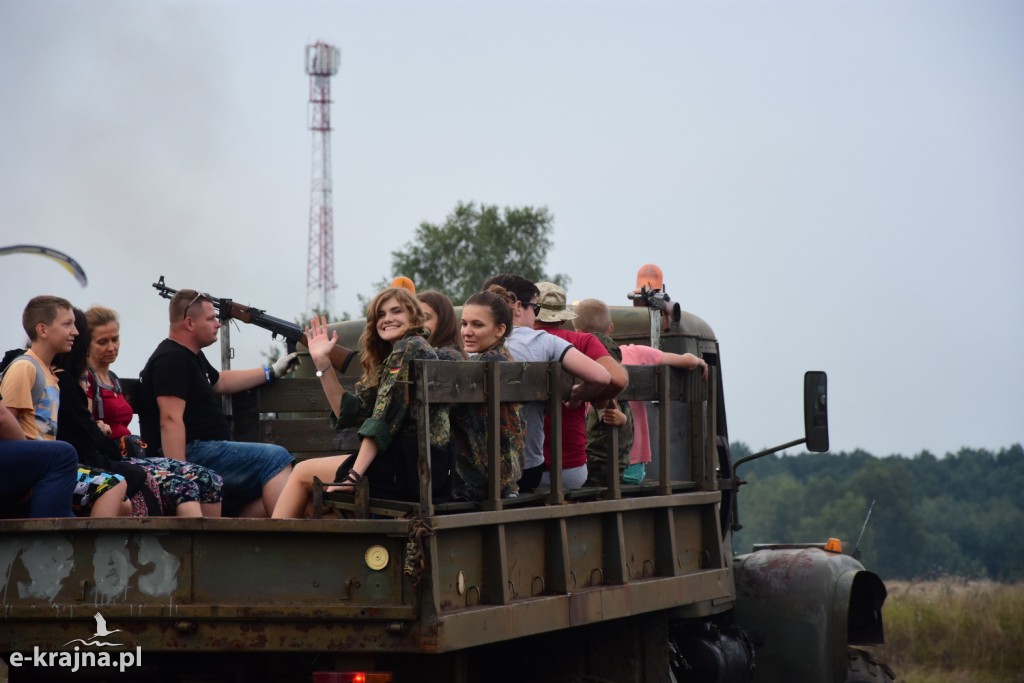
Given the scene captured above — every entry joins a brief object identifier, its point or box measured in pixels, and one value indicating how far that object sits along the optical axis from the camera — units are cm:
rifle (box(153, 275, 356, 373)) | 1645
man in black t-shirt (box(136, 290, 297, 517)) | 1459
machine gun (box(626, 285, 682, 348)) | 1716
